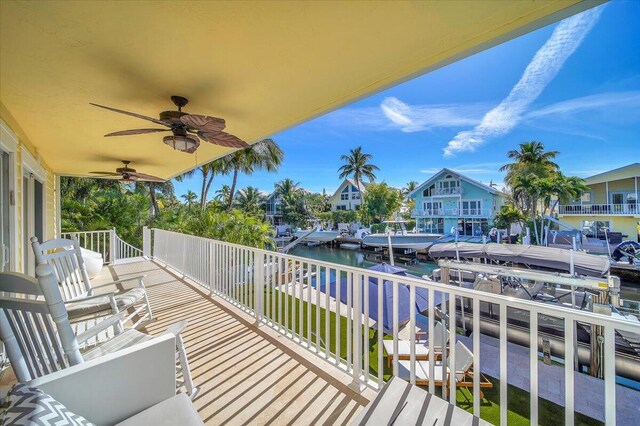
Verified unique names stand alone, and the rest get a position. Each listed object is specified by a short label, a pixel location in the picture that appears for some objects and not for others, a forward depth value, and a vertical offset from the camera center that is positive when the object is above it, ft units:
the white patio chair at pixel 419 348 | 13.24 -7.52
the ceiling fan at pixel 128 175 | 16.93 +2.90
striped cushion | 2.45 -1.83
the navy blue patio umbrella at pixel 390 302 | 13.12 -4.55
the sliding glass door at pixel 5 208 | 8.36 +0.38
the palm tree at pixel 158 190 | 49.22 +5.86
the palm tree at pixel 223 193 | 90.68 +7.96
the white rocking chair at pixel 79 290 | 7.55 -2.38
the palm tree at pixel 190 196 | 80.95 +6.52
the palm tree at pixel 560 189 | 57.67 +5.00
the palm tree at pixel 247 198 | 89.92 +6.28
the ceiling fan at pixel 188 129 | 7.78 +2.78
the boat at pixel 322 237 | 79.77 -6.62
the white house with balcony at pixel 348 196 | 102.62 +7.43
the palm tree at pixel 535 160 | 72.64 +14.28
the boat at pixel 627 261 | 40.24 -8.26
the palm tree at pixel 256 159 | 44.97 +9.86
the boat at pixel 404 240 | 61.11 -6.27
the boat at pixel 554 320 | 15.19 -7.98
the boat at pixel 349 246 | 73.93 -8.87
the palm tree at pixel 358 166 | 96.68 +17.59
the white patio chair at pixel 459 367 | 11.98 -7.56
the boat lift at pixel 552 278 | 14.78 -3.88
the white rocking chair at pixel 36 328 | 3.92 -1.68
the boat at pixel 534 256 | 22.97 -4.37
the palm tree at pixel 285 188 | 101.91 +10.68
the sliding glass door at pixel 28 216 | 12.01 +0.15
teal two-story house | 70.33 +2.42
